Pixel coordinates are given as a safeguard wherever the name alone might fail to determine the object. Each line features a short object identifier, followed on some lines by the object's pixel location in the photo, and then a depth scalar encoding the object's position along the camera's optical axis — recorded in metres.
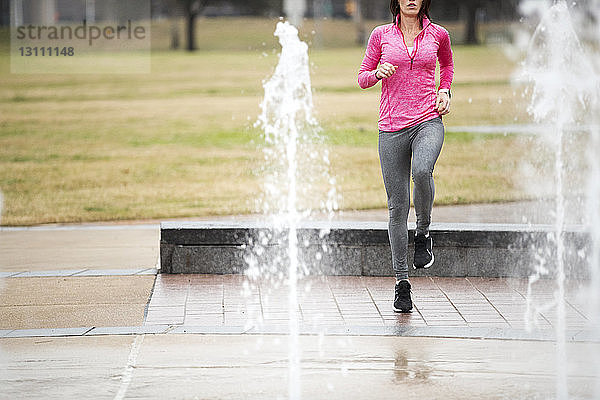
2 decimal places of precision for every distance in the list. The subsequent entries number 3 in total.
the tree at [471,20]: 127.20
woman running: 11.91
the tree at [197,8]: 133.05
